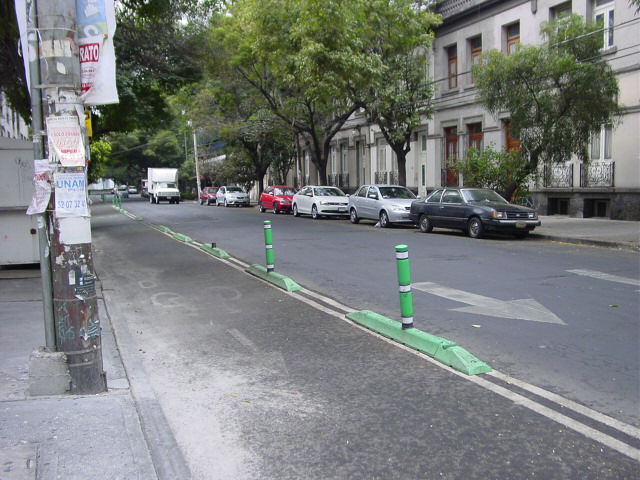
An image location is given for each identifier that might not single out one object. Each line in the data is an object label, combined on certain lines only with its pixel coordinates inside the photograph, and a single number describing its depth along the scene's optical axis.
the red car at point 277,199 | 32.59
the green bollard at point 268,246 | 10.16
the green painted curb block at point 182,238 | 17.47
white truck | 51.94
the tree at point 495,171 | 19.86
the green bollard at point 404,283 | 6.01
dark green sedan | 16.53
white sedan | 26.70
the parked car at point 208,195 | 49.01
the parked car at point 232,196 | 43.41
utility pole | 4.54
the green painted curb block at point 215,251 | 13.64
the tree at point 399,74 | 24.31
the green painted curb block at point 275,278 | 9.51
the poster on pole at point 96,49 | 4.69
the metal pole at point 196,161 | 53.09
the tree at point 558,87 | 17.23
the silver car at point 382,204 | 21.30
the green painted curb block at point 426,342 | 5.46
